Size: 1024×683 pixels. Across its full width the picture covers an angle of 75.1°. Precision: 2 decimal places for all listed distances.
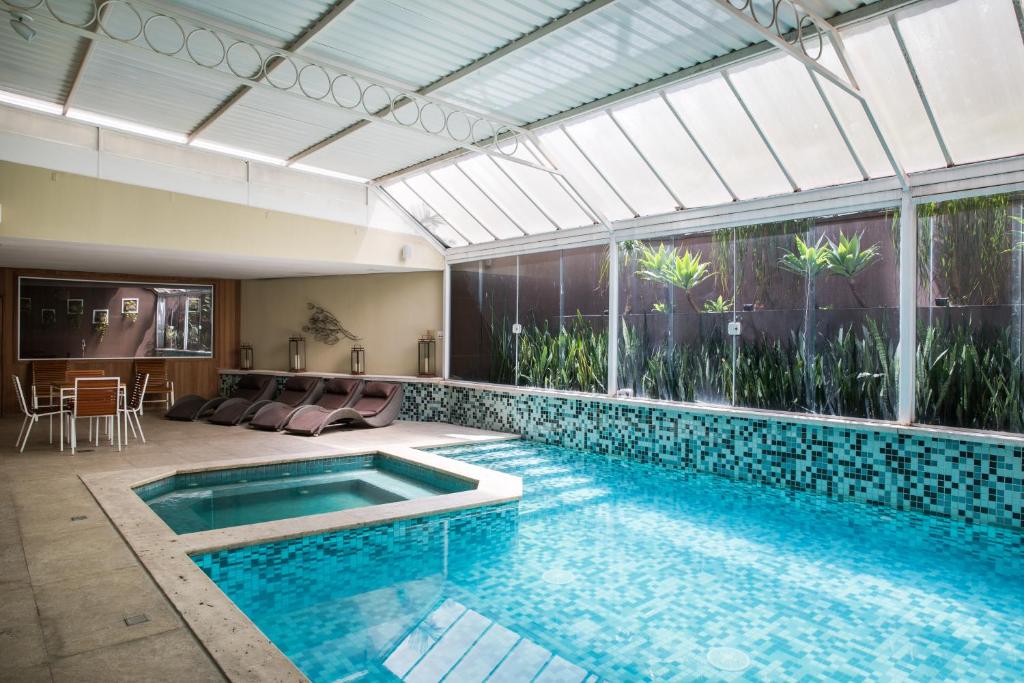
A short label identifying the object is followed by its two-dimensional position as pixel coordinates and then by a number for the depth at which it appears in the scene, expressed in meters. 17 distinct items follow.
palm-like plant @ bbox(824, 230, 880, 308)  7.24
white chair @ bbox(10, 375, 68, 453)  8.90
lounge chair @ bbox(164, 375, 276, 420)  12.25
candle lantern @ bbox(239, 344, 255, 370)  15.05
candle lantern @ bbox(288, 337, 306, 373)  14.37
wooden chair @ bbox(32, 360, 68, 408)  12.41
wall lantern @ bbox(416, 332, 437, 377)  13.09
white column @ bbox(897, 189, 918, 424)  6.80
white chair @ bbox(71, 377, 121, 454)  8.45
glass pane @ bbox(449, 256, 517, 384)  11.75
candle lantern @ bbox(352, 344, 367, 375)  13.70
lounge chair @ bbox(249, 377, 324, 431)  11.05
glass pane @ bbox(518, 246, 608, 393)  10.22
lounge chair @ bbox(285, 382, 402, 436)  10.58
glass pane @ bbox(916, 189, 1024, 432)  6.19
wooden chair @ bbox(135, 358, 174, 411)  13.61
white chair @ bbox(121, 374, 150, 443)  9.68
